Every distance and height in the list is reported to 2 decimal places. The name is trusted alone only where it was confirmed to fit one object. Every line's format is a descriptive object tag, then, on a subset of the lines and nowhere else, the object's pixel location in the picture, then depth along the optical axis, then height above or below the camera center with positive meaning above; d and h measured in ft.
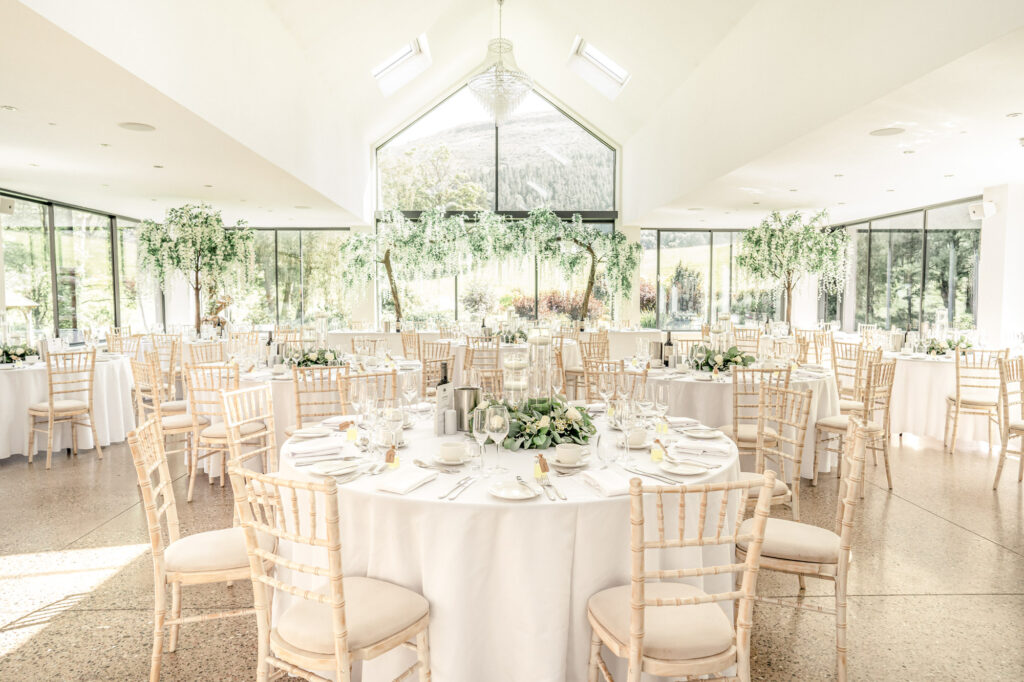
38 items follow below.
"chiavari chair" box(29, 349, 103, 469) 20.22 -2.93
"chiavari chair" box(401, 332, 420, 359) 31.45 -1.74
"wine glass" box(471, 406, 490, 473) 8.68 -1.57
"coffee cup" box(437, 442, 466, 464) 9.04 -2.03
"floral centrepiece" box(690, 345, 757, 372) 19.48 -1.52
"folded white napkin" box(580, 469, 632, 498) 7.71 -2.18
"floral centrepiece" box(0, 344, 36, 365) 22.01 -1.42
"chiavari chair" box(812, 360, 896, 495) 17.61 -3.19
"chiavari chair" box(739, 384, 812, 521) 11.20 -2.46
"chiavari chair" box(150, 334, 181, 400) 30.22 -1.93
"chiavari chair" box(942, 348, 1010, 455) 21.31 -3.06
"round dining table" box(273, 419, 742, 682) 7.38 -3.09
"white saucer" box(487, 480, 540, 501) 7.57 -2.19
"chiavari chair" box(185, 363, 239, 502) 16.65 -2.75
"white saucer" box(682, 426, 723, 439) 11.14 -2.19
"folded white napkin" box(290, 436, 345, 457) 10.05 -2.21
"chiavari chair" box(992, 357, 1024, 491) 17.58 -2.63
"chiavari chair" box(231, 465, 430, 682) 6.38 -3.36
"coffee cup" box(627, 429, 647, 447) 10.23 -2.07
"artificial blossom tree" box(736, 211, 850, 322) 33.27 +3.24
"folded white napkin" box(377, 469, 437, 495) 7.86 -2.19
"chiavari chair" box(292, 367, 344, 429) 15.29 -2.03
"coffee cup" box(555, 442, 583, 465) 8.90 -2.02
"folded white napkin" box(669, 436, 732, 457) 10.09 -2.23
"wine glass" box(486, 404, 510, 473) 8.96 -1.58
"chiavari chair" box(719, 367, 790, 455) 15.74 -2.84
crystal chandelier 23.85 +8.60
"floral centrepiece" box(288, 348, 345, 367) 19.51 -1.48
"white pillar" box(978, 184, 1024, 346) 28.07 +1.89
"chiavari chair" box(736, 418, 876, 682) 8.52 -3.37
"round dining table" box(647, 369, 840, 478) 17.79 -2.53
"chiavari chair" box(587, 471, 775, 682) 6.33 -3.38
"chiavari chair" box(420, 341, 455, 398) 20.70 -1.90
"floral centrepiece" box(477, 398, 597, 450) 9.98 -1.88
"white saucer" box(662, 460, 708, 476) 8.82 -2.25
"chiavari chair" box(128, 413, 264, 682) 8.29 -3.33
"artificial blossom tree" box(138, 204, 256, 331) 31.12 +3.37
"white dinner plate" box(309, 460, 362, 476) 8.64 -2.19
